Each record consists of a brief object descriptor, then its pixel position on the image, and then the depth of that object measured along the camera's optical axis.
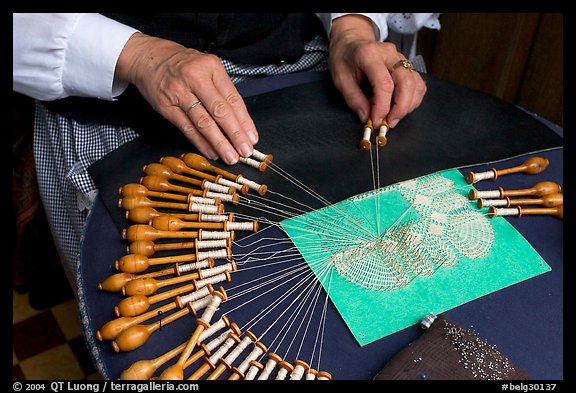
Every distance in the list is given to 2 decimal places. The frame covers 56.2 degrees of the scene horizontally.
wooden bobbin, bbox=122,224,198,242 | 1.02
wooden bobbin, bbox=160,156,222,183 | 1.18
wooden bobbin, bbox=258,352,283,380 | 0.85
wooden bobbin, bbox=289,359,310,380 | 0.84
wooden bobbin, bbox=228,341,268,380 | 0.86
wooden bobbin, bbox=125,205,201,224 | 1.06
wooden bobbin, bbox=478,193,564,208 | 1.11
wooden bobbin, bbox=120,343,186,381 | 0.82
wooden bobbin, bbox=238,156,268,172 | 1.19
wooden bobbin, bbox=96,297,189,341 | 0.88
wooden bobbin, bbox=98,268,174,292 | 0.95
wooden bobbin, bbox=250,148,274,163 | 1.21
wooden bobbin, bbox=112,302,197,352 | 0.86
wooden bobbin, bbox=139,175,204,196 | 1.13
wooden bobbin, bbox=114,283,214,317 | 0.91
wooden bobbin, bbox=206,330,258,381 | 0.86
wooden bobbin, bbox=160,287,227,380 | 0.83
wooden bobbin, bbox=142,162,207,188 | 1.15
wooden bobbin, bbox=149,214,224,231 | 1.04
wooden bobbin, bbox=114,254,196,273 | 0.97
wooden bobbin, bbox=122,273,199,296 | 0.94
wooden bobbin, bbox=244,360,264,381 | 0.85
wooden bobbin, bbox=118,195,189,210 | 1.09
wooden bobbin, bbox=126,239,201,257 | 1.00
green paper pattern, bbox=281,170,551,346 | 0.93
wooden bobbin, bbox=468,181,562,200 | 1.13
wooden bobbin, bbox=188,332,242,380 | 0.86
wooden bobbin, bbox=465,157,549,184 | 1.18
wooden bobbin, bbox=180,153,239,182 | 1.18
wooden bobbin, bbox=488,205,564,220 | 1.10
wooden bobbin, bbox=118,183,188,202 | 1.11
